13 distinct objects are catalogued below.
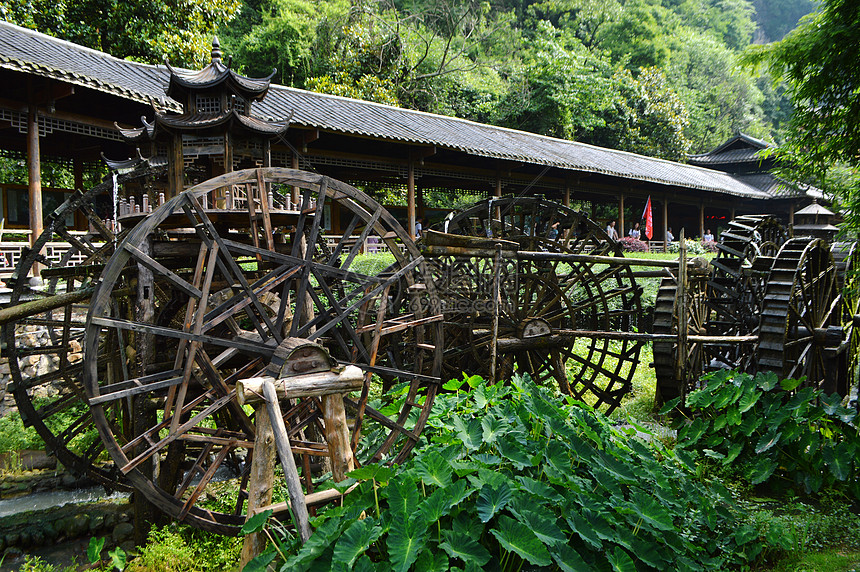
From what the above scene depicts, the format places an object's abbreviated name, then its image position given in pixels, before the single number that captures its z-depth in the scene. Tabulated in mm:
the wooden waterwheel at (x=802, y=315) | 6980
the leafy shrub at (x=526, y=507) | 3246
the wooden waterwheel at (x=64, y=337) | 6383
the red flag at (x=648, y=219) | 22156
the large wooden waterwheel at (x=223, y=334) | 4402
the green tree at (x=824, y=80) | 6820
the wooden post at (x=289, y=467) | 3471
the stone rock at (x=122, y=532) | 6523
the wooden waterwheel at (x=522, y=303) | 7902
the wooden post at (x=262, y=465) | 4035
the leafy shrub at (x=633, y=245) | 22166
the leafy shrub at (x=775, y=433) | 5910
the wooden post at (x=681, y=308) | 7352
